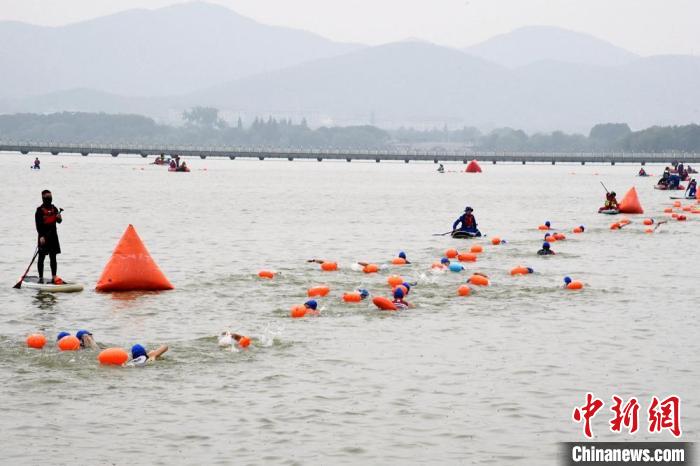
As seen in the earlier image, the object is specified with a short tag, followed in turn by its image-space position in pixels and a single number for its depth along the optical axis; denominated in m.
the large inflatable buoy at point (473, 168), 169.38
